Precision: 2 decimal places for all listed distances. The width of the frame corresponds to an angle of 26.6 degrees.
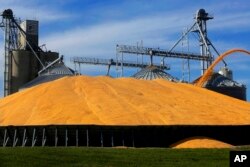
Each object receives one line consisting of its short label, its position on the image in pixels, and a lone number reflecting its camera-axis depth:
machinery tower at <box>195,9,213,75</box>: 127.00
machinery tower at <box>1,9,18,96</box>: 117.38
